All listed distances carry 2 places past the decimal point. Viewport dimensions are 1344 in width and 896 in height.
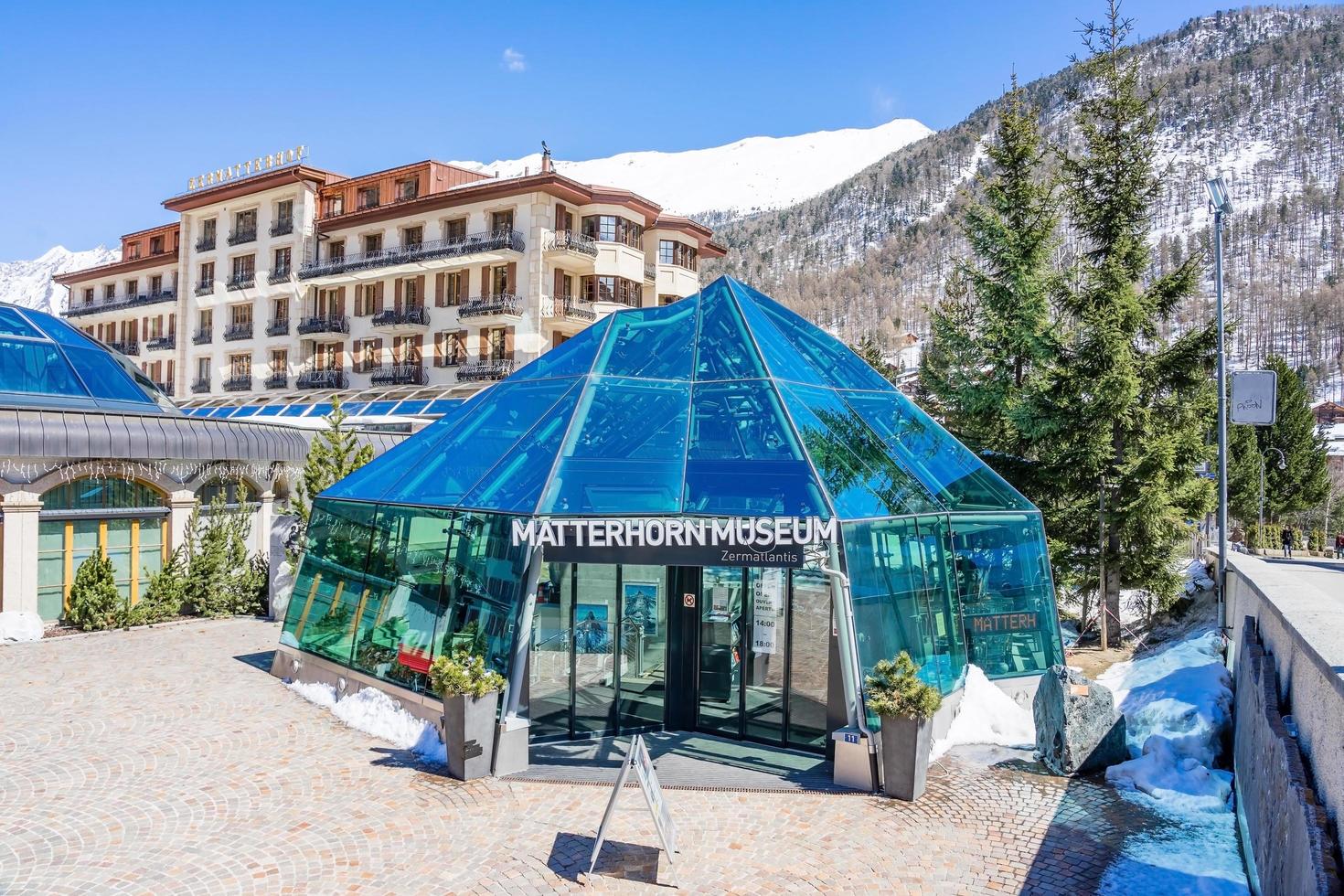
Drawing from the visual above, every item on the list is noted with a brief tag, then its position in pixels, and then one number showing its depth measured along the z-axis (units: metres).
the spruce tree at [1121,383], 20.70
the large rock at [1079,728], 11.81
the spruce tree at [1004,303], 23.66
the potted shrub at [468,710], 11.16
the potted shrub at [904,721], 10.66
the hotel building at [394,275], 41.34
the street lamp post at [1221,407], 16.67
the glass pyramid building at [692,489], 12.48
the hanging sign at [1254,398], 16.56
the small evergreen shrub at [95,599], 19.75
